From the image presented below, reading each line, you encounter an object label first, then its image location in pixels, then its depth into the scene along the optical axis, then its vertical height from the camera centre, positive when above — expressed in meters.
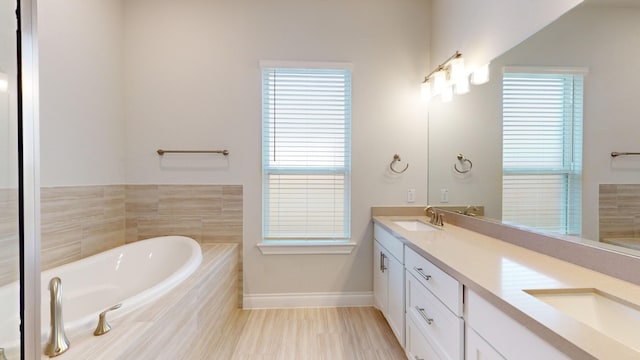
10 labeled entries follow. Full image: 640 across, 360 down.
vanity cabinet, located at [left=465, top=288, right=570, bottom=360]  0.80 -0.51
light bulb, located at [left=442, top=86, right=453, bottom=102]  2.39 +0.68
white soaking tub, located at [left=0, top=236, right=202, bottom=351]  1.31 -0.66
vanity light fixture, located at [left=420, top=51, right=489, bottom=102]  2.06 +0.78
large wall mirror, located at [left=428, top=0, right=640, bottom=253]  1.10 +0.34
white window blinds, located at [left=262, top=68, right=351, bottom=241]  2.64 +0.22
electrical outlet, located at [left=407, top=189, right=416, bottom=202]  2.72 -0.19
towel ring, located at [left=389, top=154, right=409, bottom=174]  2.70 +0.13
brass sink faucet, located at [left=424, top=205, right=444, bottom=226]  2.32 -0.34
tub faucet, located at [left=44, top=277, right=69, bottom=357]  0.94 -0.51
